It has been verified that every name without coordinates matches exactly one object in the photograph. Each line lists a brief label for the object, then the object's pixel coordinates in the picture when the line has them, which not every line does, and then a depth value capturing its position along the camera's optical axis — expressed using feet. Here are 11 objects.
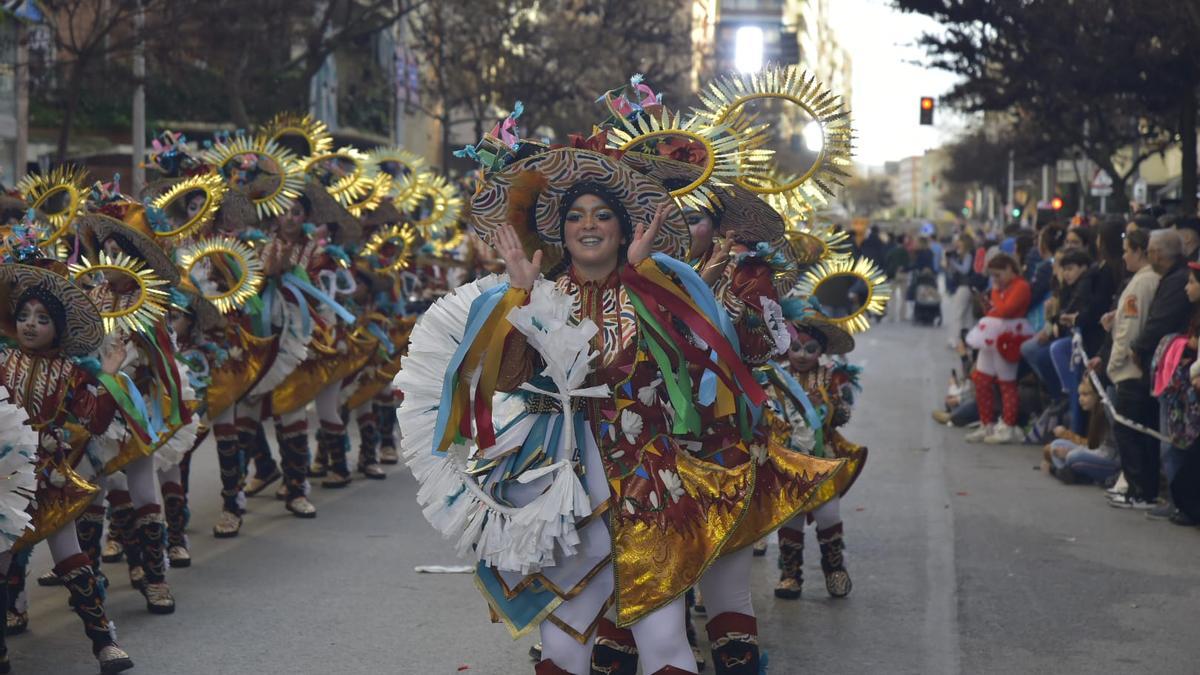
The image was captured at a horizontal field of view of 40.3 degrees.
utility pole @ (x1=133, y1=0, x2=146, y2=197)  71.56
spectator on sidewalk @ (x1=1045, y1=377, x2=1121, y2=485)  39.60
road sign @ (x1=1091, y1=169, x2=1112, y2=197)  103.37
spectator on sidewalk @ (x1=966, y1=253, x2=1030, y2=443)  48.14
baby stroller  103.71
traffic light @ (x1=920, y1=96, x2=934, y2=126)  107.65
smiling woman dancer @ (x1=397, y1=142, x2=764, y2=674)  16.67
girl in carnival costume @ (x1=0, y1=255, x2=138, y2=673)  22.15
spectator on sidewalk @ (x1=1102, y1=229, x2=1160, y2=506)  36.45
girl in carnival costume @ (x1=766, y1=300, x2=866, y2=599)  26.86
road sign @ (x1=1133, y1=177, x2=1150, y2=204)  100.58
